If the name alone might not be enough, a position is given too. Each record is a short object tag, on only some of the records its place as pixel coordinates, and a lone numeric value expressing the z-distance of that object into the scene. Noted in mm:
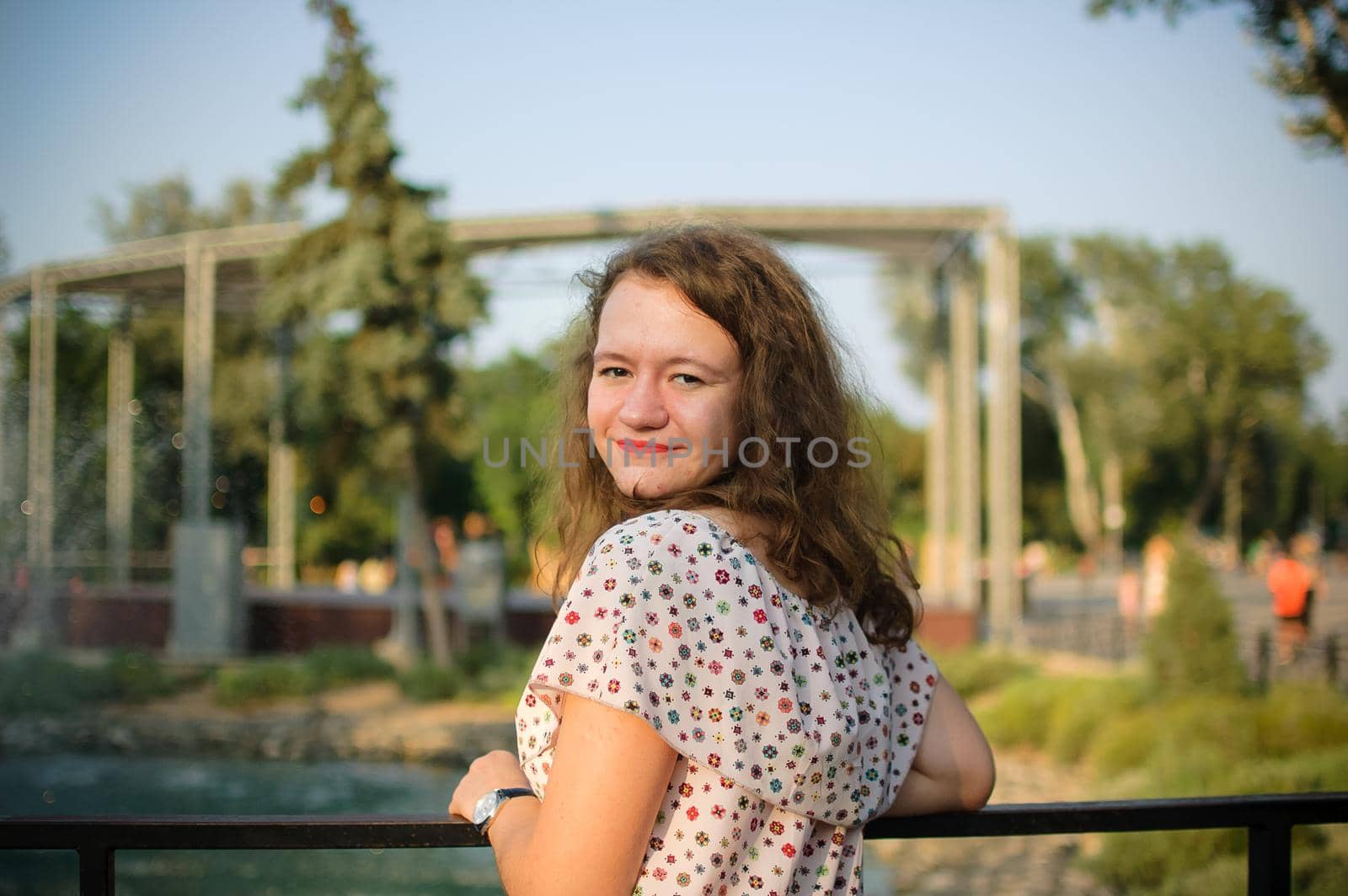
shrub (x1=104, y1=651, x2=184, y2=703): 13648
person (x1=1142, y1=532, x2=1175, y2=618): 11965
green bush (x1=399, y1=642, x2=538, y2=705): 13523
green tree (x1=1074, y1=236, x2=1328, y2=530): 36344
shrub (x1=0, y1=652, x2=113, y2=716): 13391
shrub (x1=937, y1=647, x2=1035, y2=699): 11938
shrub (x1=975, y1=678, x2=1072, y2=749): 10195
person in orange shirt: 10625
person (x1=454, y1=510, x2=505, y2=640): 15445
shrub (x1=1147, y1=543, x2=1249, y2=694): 8453
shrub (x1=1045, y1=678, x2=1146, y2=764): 9312
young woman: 898
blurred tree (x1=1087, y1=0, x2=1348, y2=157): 6066
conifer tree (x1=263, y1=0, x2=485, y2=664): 13477
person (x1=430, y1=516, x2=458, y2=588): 18781
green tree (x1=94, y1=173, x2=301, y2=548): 17250
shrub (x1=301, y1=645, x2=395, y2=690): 13977
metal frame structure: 14719
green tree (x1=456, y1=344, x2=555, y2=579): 23281
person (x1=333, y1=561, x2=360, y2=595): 19719
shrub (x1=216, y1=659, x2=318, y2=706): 13391
